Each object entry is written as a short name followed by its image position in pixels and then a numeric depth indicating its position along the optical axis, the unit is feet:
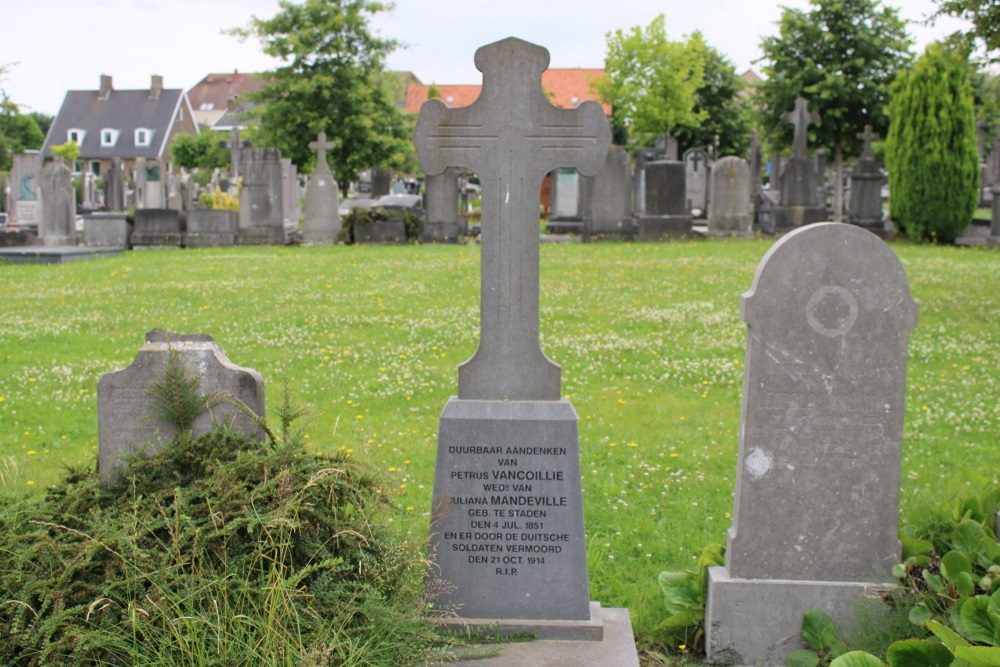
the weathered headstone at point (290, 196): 105.82
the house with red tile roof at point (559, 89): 268.00
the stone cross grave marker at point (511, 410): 14.75
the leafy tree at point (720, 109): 186.39
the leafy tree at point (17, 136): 181.27
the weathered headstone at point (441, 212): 82.53
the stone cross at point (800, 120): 91.50
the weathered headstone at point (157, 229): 81.87
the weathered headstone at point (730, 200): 84.23
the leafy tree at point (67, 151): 179.63
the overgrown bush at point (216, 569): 11.58
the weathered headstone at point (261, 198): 83.46
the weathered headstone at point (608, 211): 82.99
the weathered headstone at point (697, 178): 126.93
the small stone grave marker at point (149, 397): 14.97
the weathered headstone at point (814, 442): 14.55
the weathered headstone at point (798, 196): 86.12
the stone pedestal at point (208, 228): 82.89
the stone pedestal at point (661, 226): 82.79
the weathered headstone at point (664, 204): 82.34
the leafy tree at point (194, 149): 236.12
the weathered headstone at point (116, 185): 139.74
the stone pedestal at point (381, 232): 82.94
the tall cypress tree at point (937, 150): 82.33
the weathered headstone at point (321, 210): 85.97
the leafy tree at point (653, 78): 161.27
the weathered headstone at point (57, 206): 79.36
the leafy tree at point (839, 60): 139.13
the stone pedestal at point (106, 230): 80.74
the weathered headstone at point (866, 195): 87.35
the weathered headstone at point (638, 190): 89.71
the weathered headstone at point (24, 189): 112.68
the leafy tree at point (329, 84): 133.69
